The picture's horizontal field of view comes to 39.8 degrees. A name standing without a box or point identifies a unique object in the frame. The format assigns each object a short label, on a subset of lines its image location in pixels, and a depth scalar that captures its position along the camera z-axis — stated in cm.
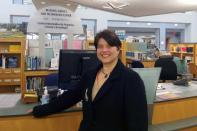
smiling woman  188
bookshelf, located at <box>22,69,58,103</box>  514
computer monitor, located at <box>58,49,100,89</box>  257
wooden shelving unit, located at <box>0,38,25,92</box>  629
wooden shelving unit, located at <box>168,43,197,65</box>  1058
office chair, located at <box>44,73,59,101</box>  358
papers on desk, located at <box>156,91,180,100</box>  297
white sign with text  462
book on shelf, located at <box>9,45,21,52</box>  627
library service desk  226
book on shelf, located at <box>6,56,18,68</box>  641
